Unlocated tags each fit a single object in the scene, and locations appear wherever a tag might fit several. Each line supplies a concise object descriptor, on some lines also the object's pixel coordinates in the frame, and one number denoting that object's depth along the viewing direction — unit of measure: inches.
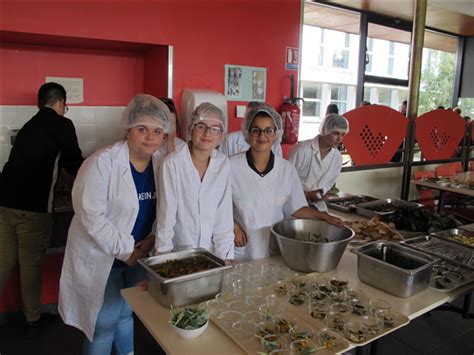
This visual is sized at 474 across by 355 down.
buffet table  47.3
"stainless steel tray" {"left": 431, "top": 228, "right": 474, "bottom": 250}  86.0
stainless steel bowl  65.5
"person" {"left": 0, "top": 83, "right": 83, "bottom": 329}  96.1
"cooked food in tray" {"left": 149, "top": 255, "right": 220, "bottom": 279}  55.8
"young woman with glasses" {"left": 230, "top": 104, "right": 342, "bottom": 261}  75.4
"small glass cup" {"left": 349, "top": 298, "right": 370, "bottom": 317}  54.8
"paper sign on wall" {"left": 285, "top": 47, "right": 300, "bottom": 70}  142.8
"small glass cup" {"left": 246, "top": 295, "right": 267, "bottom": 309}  55.1
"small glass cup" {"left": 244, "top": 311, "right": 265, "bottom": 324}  51.9
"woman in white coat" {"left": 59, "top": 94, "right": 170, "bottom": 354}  65.4
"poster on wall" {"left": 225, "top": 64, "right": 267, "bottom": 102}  131.7
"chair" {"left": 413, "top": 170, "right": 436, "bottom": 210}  178.9
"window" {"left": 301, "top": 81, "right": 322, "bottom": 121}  211.3
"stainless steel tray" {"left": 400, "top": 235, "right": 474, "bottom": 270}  73.9
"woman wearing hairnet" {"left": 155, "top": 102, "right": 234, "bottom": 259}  66.5
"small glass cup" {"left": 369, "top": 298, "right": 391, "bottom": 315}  55.2
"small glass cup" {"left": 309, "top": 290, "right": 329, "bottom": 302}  57.5
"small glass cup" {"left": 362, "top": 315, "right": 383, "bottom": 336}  51.1
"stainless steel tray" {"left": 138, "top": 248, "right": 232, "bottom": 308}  53.6
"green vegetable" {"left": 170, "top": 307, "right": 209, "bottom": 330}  48.6
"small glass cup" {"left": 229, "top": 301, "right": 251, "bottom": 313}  54.2
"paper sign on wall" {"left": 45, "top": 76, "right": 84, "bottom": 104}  121.0
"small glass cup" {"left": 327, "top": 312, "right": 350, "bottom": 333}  51.4
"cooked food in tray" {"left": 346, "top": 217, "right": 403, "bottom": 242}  85.4
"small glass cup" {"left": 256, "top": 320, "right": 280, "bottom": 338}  49.1
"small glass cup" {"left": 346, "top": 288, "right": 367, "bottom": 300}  58.5
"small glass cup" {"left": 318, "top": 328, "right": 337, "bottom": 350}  47.5
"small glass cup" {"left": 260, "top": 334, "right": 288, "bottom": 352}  46.1
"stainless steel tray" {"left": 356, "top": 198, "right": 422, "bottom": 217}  104.0
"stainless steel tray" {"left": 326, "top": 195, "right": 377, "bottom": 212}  111.5
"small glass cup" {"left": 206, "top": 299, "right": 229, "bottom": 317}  53.2
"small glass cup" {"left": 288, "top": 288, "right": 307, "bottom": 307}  57.2
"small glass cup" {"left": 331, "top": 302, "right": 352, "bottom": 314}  55.0
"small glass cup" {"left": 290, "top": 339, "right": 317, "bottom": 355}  45.6
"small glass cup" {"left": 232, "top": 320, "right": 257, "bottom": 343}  48.6
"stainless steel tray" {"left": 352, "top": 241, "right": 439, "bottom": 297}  59.7
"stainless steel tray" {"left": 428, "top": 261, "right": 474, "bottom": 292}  64.0
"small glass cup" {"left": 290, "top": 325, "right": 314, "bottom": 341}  48.4
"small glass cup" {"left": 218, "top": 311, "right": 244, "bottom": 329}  51.2
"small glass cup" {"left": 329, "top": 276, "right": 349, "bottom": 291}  61.0
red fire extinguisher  143.4
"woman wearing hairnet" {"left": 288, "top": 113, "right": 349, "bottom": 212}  111.3
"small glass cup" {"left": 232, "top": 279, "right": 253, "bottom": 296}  59.4
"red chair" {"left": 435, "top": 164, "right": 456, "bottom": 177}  186.1
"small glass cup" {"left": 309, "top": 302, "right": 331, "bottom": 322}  53.6
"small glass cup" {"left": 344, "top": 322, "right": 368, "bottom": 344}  49.5
